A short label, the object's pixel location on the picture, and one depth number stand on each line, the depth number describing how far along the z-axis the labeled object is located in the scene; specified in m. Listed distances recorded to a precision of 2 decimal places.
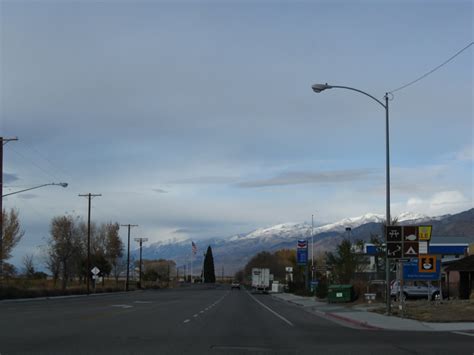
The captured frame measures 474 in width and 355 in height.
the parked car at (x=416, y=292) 51.28
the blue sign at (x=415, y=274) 38.69
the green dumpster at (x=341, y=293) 46.69
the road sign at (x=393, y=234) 29.05
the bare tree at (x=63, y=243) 94.99
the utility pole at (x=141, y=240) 128.75
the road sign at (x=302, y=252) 77.87
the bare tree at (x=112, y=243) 120.56
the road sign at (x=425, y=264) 30.83
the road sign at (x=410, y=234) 29.16
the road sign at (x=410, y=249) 29.02
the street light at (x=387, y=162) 30.03
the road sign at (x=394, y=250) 28.86
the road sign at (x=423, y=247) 29.66
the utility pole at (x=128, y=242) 111.70
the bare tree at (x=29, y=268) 111.84
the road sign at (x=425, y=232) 30.59
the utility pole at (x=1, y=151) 55.44
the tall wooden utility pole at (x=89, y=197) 81.93
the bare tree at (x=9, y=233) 79.00
